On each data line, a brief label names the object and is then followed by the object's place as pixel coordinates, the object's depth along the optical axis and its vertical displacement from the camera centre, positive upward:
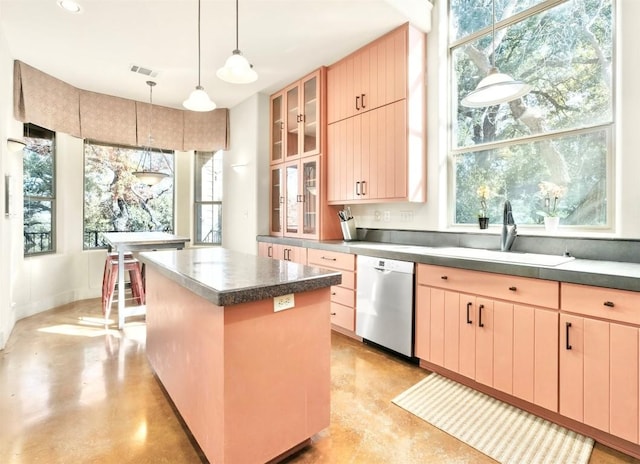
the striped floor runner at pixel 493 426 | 1.67 -1.12
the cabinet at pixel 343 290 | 3.10 -0.61
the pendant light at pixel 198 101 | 2.48 +0.92
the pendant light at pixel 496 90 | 1.99 +0.83
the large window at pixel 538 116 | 2.27 +0.84
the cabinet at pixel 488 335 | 1.87 -0.68
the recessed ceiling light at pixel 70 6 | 2.59 +1.72
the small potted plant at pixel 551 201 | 2.37 +0.18
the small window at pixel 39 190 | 4.03 +0.45
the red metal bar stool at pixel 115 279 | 3.72 -0.61
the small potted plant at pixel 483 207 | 2.74 +0.16
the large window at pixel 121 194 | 4.87 +0.49
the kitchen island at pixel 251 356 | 1.39 -0.59
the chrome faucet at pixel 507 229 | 2.46 -0.02
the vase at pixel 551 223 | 2.36 +0.02
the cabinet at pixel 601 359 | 1.59 -0.66
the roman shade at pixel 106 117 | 3.61 +1.45
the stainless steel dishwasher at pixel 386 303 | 2.60 -0.63
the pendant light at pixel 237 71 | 2.05 +0.96
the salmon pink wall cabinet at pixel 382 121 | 2.97 +1.00
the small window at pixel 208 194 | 5.59 +0.54
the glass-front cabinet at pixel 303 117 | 3.83 +1.31
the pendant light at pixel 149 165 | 3.96 +0.98
